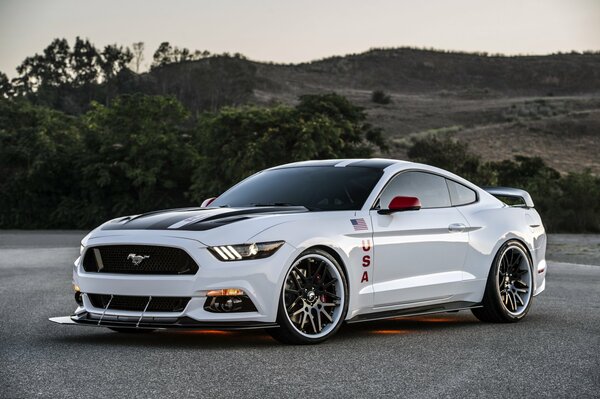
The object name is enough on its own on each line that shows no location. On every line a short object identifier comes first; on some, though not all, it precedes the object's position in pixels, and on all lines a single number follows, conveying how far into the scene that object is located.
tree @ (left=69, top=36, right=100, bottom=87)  108.25
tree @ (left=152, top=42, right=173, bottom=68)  98.25
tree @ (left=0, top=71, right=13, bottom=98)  98.41
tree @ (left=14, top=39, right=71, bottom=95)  110.12
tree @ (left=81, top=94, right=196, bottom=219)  51.06
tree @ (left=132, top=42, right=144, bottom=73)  94.94
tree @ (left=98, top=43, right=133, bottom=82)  103.73
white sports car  8.25
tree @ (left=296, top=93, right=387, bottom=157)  49.22
